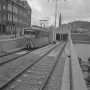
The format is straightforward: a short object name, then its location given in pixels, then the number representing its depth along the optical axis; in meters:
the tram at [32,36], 23.72
